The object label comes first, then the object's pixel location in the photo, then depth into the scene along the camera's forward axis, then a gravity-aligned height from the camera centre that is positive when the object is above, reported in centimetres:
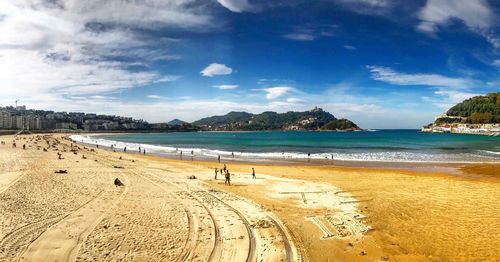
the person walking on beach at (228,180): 2325 -366
